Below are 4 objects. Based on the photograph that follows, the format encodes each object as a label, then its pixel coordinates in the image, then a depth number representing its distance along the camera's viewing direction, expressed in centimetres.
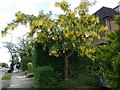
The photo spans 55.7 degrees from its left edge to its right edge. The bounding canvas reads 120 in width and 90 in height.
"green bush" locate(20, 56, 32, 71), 1430
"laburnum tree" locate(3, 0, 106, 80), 543
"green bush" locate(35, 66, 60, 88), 547
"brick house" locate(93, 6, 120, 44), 996
